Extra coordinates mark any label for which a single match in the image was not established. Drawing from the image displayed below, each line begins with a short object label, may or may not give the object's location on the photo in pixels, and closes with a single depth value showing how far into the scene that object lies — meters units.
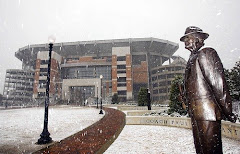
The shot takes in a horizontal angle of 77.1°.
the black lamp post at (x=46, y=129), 5.33
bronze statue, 1.94
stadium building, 61.47
